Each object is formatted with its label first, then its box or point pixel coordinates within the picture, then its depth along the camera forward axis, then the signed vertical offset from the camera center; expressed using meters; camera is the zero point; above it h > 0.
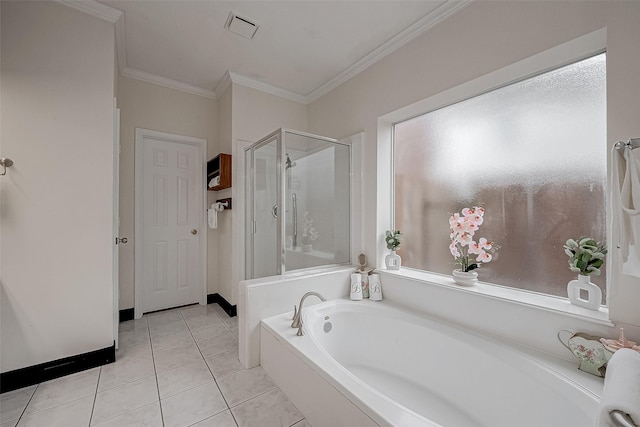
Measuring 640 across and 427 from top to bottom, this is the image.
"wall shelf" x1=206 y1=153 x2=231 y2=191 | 2.80 +0.48
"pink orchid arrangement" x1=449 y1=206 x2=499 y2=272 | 1.82 -0.20
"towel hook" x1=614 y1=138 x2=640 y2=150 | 1.09 +0.29
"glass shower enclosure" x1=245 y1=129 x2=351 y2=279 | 2.23 +0.11
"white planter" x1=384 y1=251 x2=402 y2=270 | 2.33 -0.43
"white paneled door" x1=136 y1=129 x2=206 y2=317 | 2.85 -0.06
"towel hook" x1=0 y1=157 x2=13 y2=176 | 1.62 +0.34
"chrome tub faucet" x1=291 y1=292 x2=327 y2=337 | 1.65 -0.70
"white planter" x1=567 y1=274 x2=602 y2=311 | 1.33 -0.43
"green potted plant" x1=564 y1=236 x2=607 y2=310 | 1.32 -0.27
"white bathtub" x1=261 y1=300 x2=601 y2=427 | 1.10 -0.86
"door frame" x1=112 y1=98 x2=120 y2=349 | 2.09 +0.02
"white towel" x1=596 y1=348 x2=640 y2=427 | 0.77 -0.57
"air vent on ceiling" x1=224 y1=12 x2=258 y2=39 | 2.00 +1.53
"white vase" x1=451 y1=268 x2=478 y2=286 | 1.80 -0.45
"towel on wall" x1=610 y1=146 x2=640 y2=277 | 1.07 +0.04
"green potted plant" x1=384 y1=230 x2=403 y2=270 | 2.32 -0.30
